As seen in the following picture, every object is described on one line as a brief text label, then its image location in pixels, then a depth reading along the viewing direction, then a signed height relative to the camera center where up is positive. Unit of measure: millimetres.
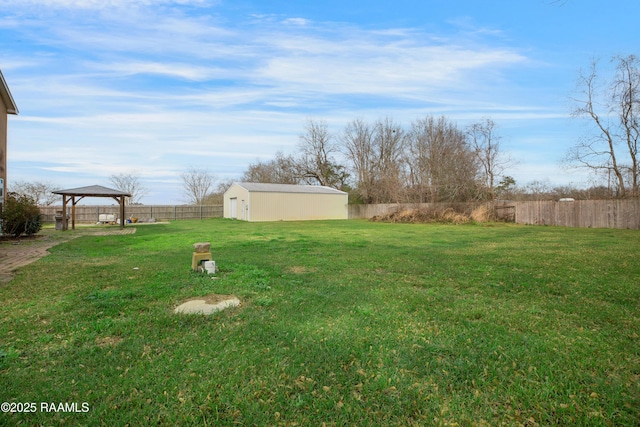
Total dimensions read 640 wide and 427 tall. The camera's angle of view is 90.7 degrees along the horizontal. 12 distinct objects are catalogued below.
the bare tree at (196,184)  37144 +3097
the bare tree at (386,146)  31991 +6775
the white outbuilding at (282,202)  24547 +601
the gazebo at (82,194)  14891 +822
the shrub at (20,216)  10641 -160
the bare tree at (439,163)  23328 +3707
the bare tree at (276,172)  38344 +4742
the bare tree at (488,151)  23359 +4489
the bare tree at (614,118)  17641 +5217
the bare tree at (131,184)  32562 +2760
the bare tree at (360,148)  34625 +6789
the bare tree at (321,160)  37219 +5961
